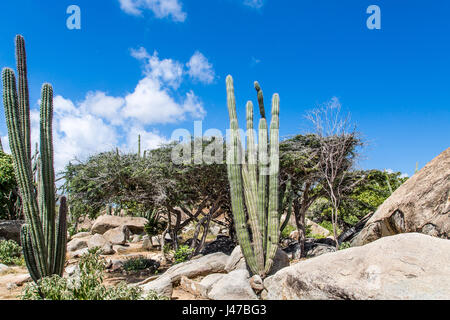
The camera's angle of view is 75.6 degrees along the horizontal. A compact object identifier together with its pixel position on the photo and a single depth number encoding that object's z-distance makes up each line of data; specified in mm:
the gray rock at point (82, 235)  17075
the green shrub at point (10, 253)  10617
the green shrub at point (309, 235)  14694
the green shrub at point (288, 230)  15542
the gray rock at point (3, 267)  9275
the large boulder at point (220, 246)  11583
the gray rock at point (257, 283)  6117
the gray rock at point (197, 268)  7094
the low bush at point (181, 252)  8683
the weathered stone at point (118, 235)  15828
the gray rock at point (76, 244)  13922
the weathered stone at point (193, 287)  6248
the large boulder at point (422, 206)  5398
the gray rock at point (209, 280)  6203
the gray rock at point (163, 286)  5879
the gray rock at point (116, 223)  17844
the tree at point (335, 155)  9266
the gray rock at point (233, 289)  5695
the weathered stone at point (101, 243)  13336
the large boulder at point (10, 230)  12836
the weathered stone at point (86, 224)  23919
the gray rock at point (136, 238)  17125
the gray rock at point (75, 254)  12708
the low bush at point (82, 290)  3539
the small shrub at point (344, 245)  9484
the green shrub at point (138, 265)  9586
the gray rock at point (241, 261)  6922
